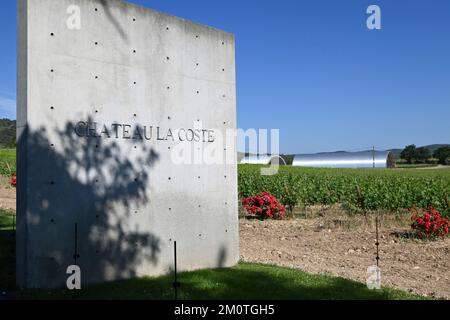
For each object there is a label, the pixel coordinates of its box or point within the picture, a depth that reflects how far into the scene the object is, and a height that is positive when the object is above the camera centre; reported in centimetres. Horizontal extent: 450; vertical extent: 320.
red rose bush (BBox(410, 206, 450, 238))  1062 -131
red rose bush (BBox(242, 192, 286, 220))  1478 -118
